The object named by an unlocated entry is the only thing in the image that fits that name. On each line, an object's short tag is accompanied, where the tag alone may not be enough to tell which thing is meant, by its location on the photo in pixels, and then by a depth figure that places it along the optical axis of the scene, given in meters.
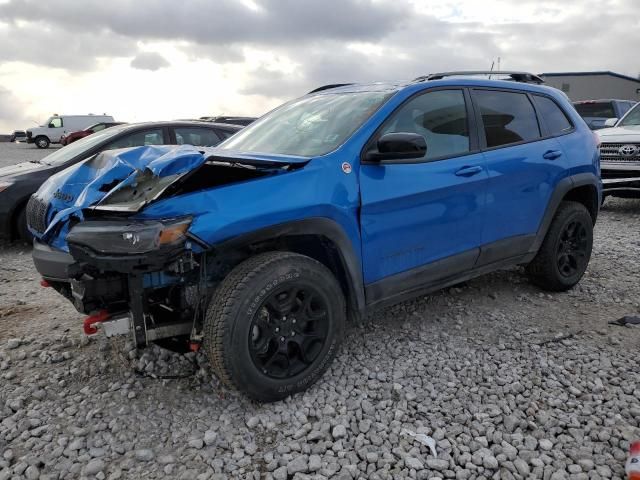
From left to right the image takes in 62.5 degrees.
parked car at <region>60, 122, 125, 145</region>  24.16
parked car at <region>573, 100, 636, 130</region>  13.41
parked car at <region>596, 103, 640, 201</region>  7.80
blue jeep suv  2.58
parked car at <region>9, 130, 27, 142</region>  35.25
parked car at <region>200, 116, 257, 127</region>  18.08
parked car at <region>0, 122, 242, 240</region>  5.90
